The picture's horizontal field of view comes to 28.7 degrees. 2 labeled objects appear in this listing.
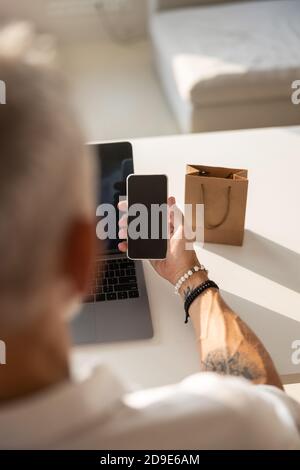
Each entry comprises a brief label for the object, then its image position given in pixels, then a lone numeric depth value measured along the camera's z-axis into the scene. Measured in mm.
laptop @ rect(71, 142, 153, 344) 1066
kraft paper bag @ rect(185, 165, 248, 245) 1181
